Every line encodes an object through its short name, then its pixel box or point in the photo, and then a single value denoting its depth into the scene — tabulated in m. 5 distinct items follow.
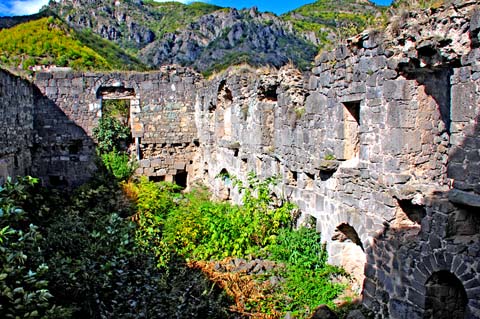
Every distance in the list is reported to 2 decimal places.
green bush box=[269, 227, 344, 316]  6.65
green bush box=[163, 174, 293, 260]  8.37
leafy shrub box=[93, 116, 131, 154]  13.94
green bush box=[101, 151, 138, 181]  13.72
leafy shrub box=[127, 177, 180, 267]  7.01
